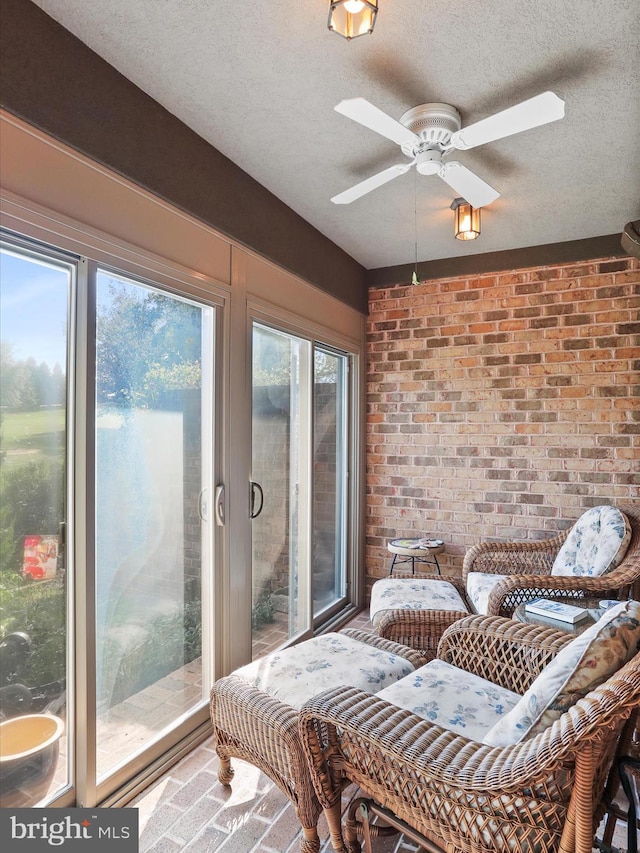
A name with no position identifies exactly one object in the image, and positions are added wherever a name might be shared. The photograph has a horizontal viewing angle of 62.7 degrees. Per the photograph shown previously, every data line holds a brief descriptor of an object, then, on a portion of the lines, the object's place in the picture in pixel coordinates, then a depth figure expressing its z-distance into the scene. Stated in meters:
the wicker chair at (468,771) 1.10
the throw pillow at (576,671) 1.22
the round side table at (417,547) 3.54
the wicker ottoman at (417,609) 2.54
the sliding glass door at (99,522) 1.64
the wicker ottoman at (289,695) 1.67
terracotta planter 1.59
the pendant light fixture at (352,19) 1.48
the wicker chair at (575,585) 2.56
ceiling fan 1.63
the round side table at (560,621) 2.13
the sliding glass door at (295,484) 2.95
